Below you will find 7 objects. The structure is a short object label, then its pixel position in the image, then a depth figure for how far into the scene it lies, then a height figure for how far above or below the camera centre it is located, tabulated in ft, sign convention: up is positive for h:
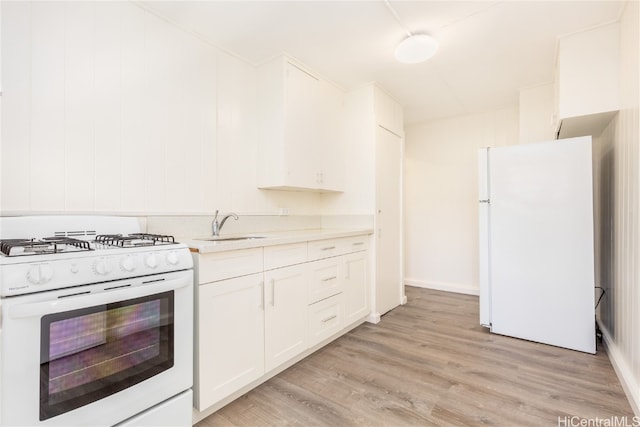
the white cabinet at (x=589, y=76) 7.06 +3.45
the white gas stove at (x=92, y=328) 3.21 -1.40
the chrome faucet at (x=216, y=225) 7.29 -0.22
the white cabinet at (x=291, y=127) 8.43 +2.67
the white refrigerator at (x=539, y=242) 7.64 -0.75
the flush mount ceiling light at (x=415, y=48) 7.19 +4.17
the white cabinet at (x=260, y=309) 5.13 -1.98
